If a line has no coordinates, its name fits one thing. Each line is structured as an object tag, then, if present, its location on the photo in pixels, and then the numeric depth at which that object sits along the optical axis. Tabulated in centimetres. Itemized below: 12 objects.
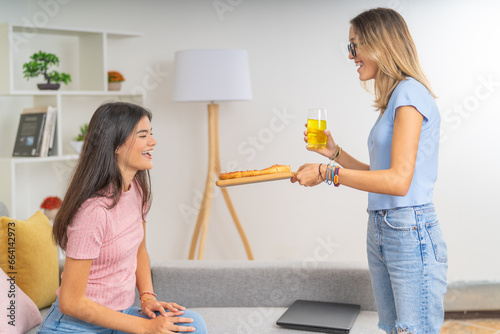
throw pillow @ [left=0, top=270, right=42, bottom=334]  201
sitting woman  167
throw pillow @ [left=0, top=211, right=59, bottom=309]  228
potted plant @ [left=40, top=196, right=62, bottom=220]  334
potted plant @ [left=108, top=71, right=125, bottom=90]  377
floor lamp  342
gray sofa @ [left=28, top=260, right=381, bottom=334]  243
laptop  218
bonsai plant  332
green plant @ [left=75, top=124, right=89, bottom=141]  356
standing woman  173
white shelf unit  340
